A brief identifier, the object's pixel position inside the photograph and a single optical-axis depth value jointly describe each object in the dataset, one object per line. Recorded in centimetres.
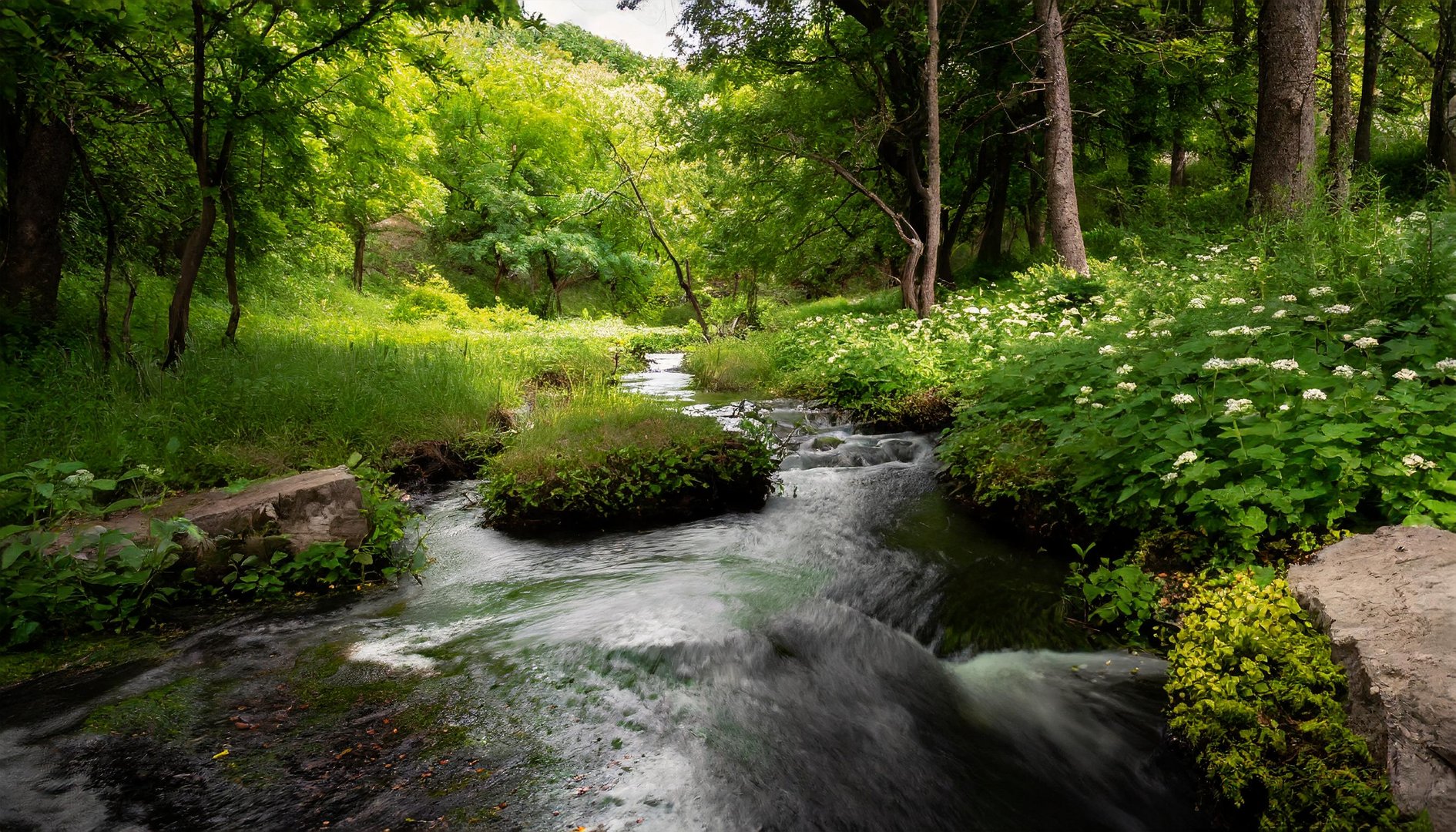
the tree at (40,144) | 470
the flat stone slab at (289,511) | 401
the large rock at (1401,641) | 201
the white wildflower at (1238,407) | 362
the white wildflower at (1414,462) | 306
